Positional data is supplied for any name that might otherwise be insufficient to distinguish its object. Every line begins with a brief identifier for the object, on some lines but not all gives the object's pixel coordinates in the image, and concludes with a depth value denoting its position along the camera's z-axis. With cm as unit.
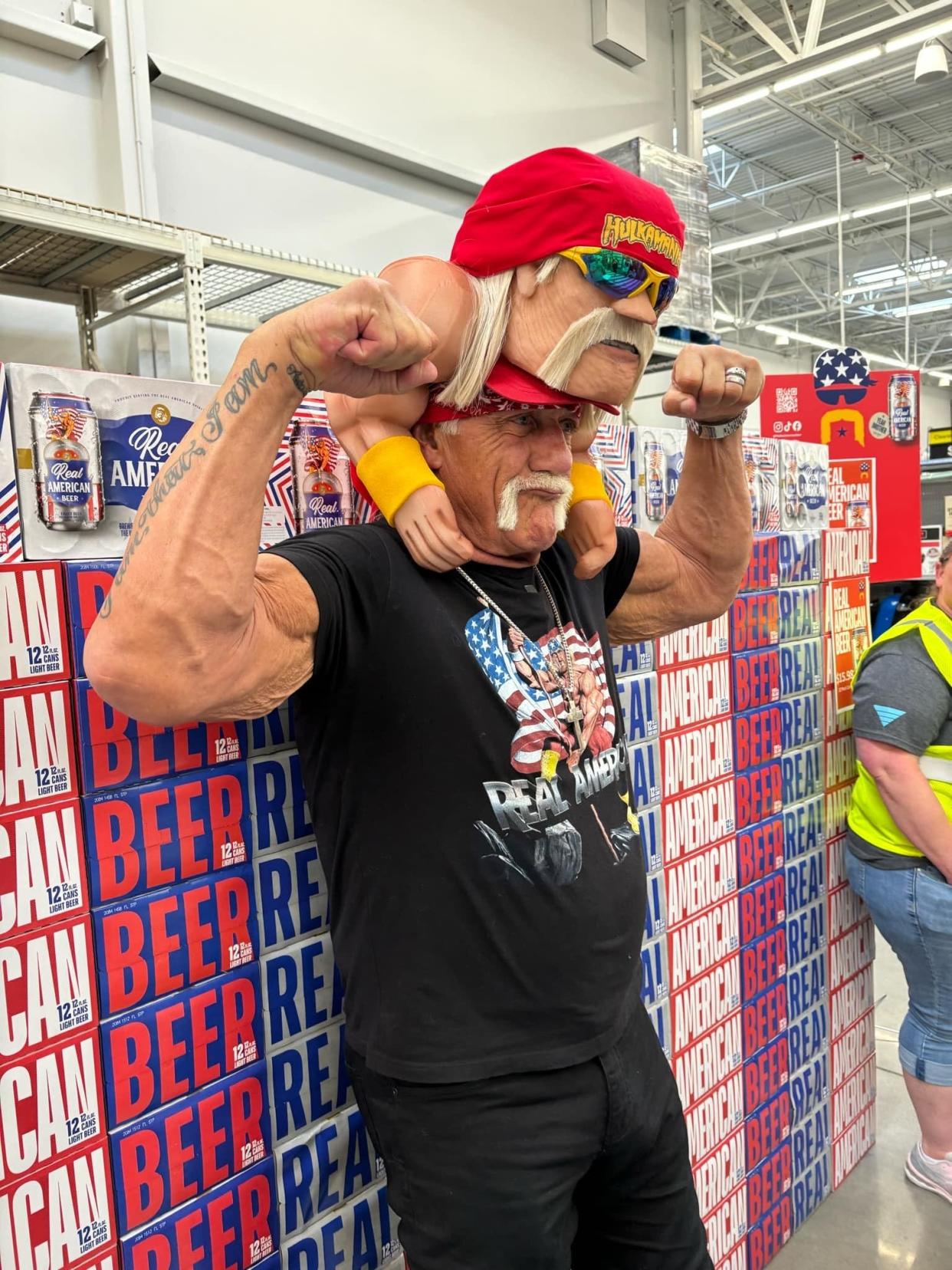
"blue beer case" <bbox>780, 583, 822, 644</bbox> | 242
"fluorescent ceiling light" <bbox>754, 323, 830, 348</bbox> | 1414
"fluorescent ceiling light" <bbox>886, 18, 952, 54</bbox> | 456
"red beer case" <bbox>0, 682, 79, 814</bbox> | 100
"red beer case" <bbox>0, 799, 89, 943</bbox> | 101
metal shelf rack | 180
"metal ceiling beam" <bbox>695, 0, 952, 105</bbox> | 427
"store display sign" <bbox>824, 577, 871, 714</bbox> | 263
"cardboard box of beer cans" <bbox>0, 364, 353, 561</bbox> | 102
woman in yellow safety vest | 221
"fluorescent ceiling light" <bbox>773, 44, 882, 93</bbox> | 484
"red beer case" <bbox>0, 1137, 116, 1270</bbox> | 102
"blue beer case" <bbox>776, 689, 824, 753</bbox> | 243
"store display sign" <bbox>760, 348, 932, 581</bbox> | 466
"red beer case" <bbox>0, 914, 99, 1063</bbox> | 101
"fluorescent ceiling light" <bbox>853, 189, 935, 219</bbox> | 921
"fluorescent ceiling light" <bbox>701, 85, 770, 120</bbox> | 538
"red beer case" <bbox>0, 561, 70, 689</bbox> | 100
